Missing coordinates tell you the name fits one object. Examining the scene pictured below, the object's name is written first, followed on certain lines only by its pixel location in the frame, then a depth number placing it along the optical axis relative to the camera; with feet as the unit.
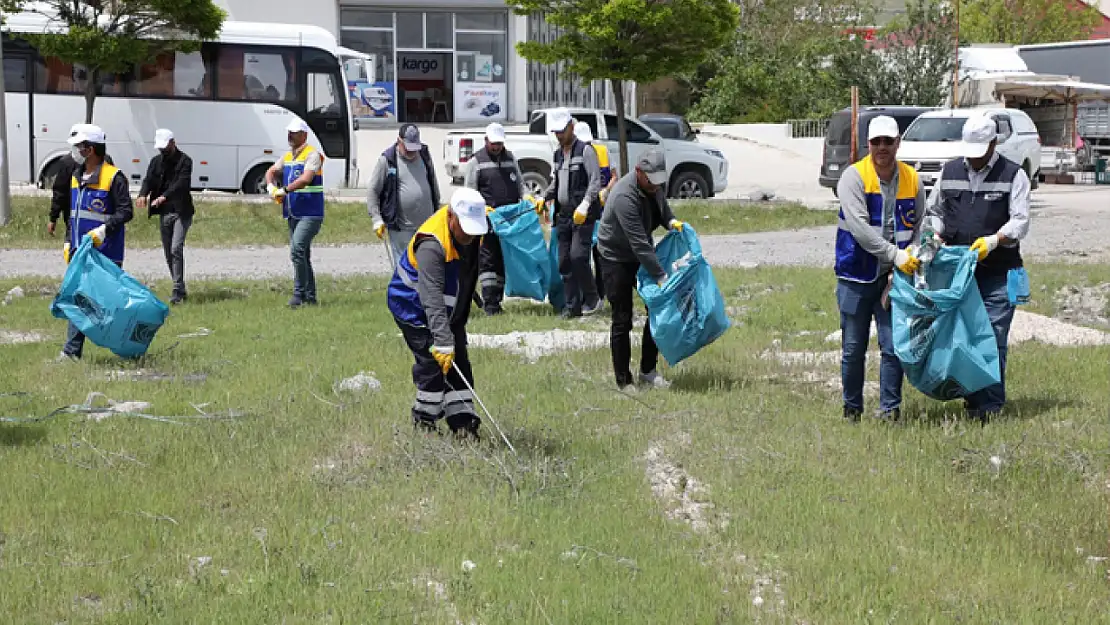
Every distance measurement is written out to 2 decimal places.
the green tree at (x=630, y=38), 75.77
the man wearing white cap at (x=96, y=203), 32.86
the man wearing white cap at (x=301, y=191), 41.24
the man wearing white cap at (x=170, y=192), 43.52
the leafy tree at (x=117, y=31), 76.07
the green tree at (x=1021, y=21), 185.37
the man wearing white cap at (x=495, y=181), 39.99
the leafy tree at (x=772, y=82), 134.51
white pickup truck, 81.10
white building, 125.80
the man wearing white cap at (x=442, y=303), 21.13
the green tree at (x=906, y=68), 129.70
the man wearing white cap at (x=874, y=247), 24.00
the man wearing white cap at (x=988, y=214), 24.77
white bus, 82.99
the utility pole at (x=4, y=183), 63.36
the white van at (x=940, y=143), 77.20
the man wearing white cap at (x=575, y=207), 38.32
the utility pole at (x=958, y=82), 109.41
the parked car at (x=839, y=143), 86.07
